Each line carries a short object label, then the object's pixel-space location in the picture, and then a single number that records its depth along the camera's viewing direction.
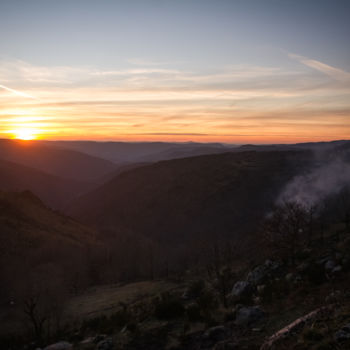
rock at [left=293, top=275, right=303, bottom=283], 20.10
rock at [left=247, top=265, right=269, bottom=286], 24.06
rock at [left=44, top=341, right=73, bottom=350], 20.42
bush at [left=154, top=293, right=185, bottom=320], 21.20
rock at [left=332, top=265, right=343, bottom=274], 19.02
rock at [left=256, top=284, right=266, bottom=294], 21.14
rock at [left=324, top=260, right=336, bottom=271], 19.66
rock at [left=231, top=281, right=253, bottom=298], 23.06
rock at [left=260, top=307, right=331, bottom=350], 11.81
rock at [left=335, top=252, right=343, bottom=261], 20.63
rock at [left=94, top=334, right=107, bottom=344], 19.67
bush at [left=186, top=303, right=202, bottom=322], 19.53
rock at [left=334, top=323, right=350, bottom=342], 9.74
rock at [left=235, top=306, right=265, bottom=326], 16.19
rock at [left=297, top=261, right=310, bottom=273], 21.45
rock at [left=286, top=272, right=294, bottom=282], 21.15
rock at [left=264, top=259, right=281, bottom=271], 25.09
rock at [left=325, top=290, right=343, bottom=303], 15.16
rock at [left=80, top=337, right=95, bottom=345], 19.96
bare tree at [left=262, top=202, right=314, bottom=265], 27.65
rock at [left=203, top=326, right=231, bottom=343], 15.50
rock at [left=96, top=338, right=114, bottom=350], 17.59
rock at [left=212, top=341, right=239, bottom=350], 13.33
